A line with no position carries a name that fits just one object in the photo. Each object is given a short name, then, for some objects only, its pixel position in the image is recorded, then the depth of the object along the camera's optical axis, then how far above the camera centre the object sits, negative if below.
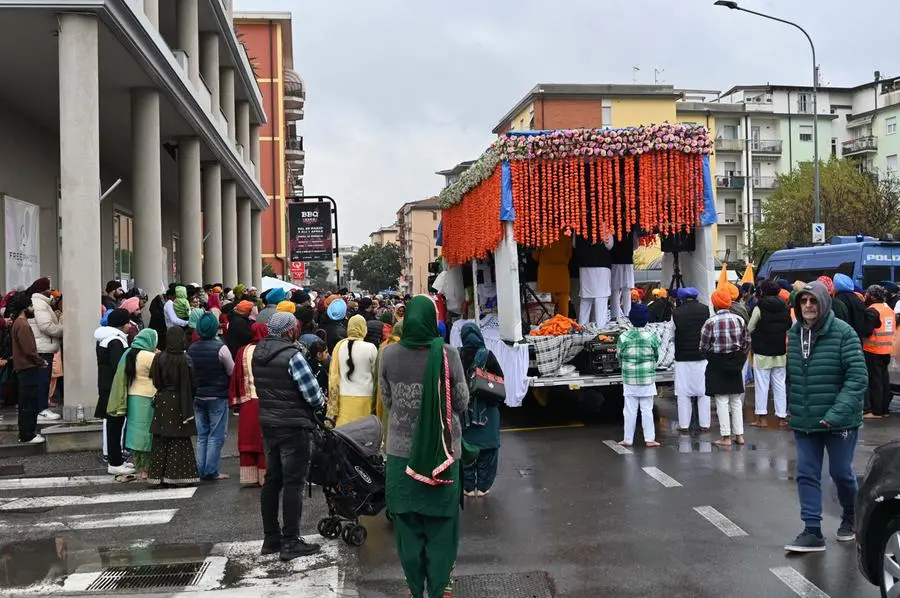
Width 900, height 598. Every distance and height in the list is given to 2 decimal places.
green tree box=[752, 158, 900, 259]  35.38 +4.29
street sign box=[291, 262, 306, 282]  39.56 +2.07
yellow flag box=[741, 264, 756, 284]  18.79 +0.67
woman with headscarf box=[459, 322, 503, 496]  7.66 -0.98
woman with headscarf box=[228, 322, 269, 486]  8.94 -1.03
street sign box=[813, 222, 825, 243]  24.89 +2.06
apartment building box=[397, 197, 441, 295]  129.50 +10.86
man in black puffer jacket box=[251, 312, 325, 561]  6.46 -0.75
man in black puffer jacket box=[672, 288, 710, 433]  10.84 -0.56
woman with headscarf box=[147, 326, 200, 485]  8.76 -0.73
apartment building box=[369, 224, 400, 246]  192.75 +17.81
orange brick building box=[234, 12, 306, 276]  47.22 +12.01
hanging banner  16.53 +1.55
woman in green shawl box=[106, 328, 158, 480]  9.16 -0.75
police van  18.86 +0.98
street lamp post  24.14 +7.80
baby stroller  6.78 -1.28
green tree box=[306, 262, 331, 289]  122.44 +6.63
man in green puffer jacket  6.14 -0.68
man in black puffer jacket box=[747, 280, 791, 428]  11.42 -0.58
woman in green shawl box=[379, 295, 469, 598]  5.10 -0.79
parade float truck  11.84 +1.46
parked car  4.80 -1.23
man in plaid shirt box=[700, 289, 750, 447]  10.18 -0.62
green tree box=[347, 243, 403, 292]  118.94 +6.50
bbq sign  33.84 +3.49
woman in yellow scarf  8.39 -0.62
